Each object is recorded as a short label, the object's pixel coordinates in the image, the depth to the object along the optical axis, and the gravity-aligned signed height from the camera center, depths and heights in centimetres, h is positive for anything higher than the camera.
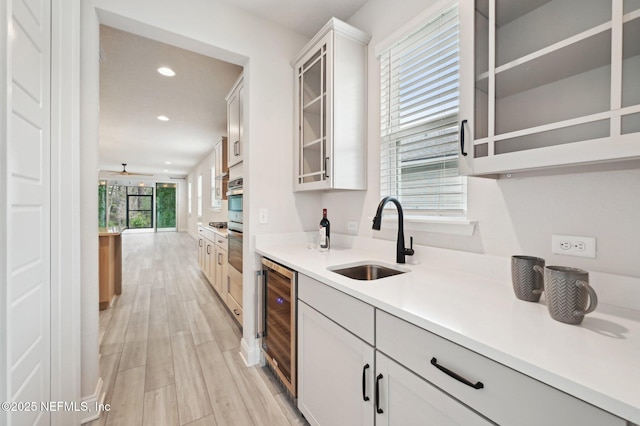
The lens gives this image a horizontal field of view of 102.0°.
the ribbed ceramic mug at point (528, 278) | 92 -24
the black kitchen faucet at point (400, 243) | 151 -19
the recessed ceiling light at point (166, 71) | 283 +154
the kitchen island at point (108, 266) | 306 -71
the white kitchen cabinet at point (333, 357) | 102 -66
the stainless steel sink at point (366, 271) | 154 -36
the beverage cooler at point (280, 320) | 152 -73
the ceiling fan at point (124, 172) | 889 +139
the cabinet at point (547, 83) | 75 +47
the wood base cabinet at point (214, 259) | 314 -69
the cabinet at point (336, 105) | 182 +78
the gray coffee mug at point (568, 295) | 73 -24
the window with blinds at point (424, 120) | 143 +57
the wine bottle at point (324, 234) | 195 -17
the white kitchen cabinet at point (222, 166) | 419 +76
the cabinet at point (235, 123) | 247 +89
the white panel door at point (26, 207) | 89 +1
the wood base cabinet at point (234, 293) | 252 -87
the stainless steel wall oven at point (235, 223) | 245 -13
